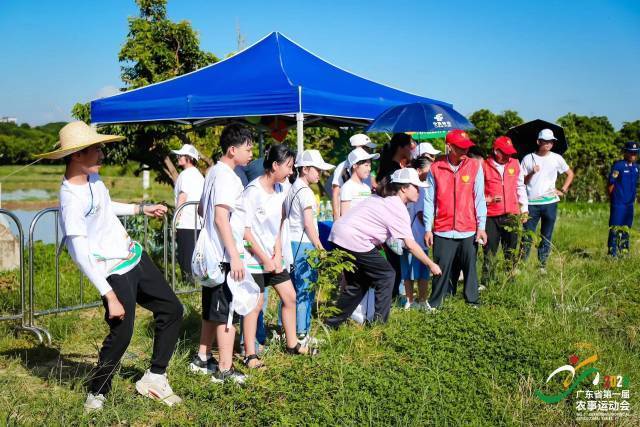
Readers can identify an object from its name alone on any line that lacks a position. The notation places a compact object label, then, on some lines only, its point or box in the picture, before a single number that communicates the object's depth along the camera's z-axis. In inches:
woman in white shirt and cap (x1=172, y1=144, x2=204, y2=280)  254.5
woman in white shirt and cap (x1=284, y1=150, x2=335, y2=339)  186.7
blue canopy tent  237.8
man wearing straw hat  129.3
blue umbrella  237.0
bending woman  193.2
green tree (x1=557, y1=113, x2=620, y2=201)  753.6
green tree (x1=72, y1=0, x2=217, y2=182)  422.6
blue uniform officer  341.7
